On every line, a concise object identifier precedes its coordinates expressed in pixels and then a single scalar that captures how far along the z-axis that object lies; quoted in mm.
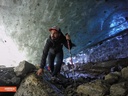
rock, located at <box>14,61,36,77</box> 2894
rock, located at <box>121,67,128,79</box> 2746
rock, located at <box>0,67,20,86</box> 2903
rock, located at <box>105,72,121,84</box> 2680
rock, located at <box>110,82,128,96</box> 2261
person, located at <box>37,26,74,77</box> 2773
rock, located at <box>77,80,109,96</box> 2400
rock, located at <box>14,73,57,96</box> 2507
